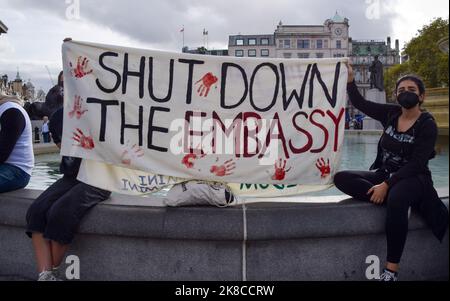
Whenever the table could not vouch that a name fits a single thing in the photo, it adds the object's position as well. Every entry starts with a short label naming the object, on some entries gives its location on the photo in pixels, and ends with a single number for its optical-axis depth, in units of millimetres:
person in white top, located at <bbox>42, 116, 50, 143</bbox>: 18344
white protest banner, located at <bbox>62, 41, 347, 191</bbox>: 3389
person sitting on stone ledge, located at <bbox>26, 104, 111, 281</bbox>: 3039
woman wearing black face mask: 2988
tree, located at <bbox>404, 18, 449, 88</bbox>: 41312
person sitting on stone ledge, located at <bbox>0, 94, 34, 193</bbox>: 3465
